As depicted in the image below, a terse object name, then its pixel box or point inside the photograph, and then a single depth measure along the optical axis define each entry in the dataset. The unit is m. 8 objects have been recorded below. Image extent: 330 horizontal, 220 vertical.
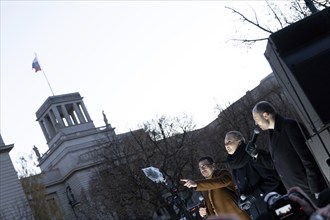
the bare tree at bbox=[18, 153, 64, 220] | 50.77
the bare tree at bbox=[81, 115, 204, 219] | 39.03
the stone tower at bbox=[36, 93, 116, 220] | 66.31
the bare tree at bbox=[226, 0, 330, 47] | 22.30
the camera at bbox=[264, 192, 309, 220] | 3.42
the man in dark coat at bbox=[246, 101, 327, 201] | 5.87
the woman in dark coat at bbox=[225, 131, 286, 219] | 7.11
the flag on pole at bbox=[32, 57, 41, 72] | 68.62
